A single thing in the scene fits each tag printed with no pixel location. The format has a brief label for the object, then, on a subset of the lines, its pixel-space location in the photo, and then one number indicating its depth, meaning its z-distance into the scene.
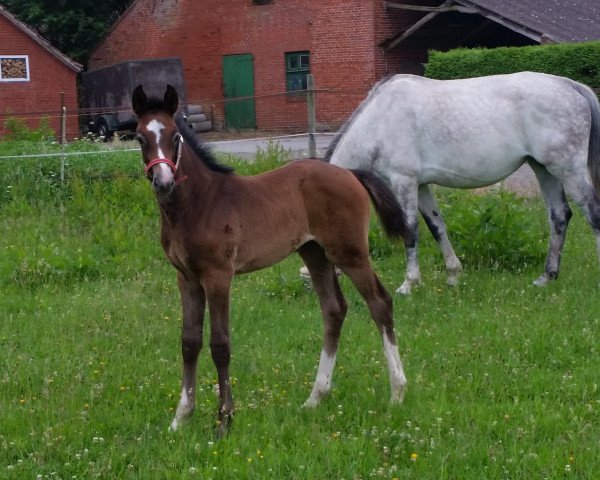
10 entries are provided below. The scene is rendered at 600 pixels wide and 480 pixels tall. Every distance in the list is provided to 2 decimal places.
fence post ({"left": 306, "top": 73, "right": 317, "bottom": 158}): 13.59
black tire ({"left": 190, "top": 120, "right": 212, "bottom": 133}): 32.12
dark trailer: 29.19
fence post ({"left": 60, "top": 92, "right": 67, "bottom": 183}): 12.49
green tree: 37.31
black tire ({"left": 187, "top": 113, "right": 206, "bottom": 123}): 32.16
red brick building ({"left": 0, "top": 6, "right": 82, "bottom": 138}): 30.97
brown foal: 5.14
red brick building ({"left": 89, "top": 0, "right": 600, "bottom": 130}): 29.64
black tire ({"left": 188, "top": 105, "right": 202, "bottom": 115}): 32.50
